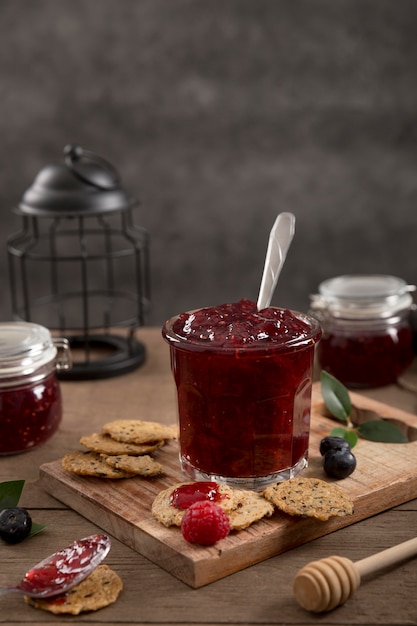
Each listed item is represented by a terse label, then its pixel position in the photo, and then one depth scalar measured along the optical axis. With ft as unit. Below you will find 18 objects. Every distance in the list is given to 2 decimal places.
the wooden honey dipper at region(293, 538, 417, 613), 2.47
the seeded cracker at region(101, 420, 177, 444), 2.94
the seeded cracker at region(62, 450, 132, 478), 2.82
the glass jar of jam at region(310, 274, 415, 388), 3.42
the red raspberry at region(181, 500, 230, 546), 2.57
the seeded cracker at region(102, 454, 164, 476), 2.82
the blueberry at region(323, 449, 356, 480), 2.81
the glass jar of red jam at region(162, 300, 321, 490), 2.74
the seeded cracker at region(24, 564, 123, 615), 2.49
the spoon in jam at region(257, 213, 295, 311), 2.85
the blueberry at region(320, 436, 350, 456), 2.86
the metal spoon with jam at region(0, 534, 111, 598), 2.52
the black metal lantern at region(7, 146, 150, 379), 3.48
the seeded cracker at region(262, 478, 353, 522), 2.65
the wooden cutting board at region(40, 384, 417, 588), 2.58
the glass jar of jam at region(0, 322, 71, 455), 3.03
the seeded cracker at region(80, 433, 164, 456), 2.89
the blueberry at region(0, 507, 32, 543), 2.68
